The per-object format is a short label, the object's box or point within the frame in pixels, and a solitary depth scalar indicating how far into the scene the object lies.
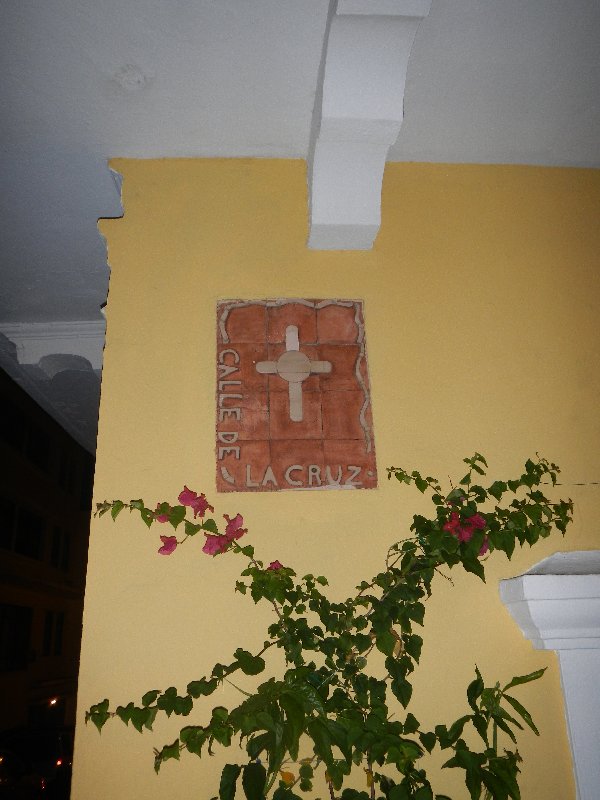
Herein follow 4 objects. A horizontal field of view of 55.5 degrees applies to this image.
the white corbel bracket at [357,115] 1.79
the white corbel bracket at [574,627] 1.58
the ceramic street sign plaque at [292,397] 1.88
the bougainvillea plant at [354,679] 1.15
